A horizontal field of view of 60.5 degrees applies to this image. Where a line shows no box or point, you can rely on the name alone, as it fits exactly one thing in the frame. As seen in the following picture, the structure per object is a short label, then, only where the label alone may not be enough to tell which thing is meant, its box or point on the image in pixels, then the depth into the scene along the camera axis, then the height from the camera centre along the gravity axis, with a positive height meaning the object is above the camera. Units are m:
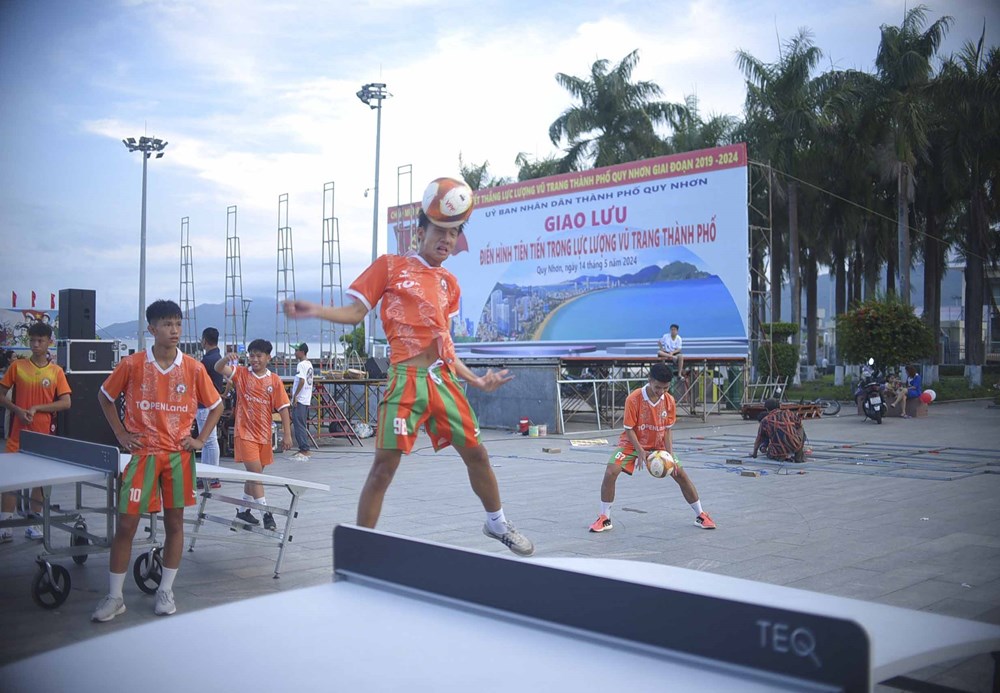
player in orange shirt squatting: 7.18 -0.70
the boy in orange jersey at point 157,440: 4.58 -0.46
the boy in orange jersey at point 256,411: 7.56 -0.50
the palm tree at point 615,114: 37.41 +10.59
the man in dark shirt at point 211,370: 9.69 -0.17
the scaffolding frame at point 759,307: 22.00 +1.28
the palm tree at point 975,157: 21.89 +6.25
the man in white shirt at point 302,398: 13.94 -0.70
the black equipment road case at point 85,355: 13.62 +0.02
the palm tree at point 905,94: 27.78 +8.74
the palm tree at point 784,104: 30.34 +9.09
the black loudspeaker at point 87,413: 13.43 -0.89
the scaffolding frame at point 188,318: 36.48 +1.63
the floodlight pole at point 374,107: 27.67 +8.38
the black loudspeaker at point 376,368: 17.97 -0.26
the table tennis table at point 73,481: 4.76 -0.77
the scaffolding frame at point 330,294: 27.91 +2.09
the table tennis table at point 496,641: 1.29 -0.49
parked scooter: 19.41 -1.08
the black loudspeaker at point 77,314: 13.59 +0.69
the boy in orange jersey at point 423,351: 4.29 +0.02
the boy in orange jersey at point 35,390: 7.03 -0.28
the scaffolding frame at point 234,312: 32.81 +1.70
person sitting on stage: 19.87 +0.15
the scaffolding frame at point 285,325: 28.31 +1.13
